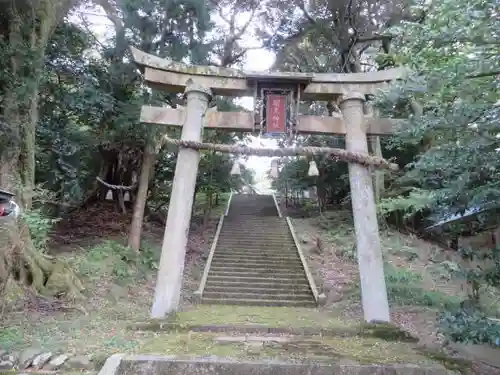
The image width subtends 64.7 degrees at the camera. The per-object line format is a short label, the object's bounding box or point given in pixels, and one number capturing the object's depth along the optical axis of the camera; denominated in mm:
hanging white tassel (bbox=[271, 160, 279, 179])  8848
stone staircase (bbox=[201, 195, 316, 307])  9922
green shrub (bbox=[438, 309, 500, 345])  3646
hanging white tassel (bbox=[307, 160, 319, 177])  8500
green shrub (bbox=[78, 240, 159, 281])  9184
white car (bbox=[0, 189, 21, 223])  4831
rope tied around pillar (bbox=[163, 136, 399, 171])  7523
